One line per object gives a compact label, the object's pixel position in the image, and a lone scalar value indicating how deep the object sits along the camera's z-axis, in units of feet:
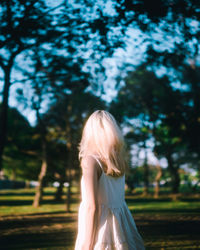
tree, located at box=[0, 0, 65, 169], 30.98
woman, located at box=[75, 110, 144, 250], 7.68
